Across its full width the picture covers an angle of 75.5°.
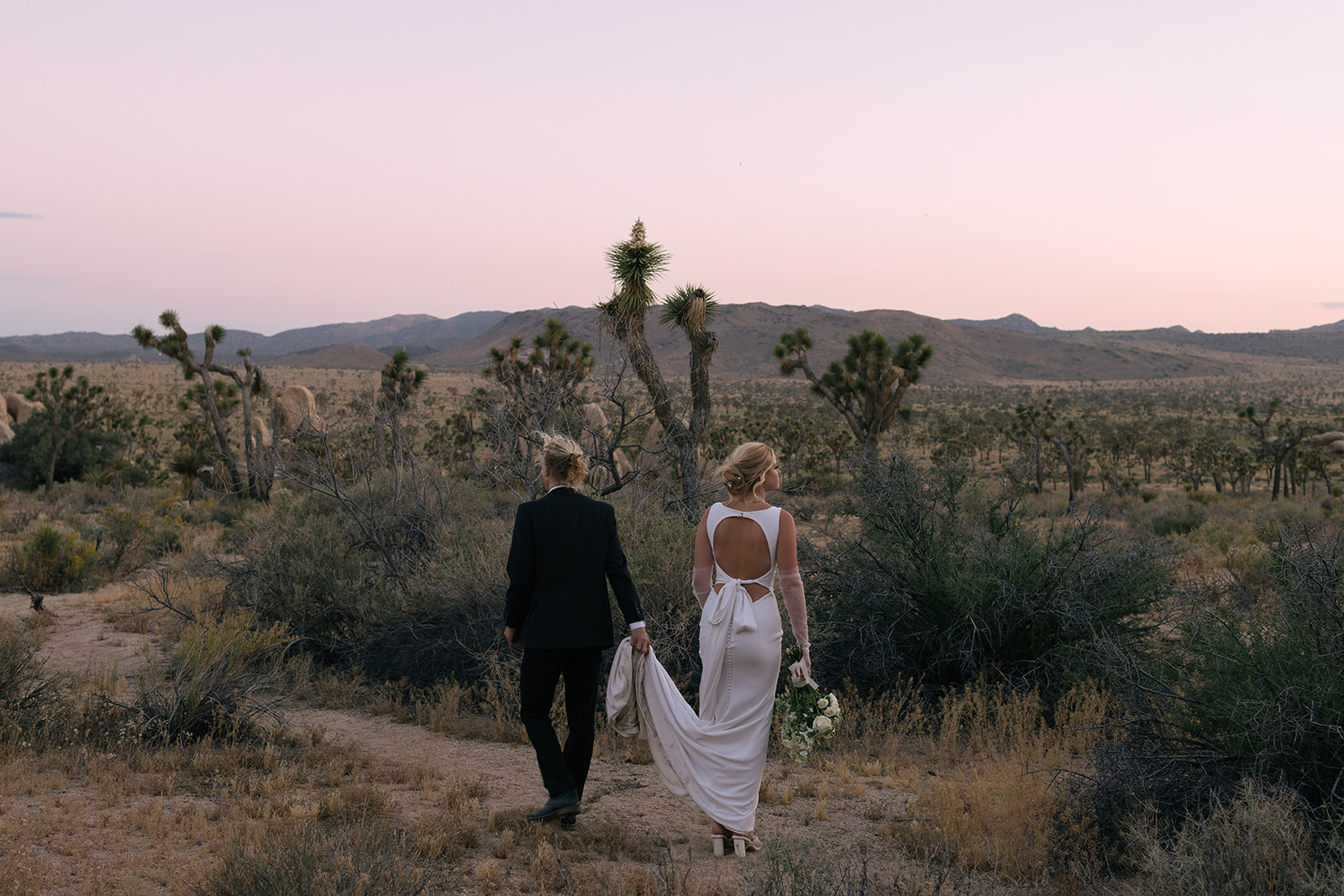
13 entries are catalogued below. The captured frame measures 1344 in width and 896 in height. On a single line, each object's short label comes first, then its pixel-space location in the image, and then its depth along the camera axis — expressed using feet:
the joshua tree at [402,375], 74.63
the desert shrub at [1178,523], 58.23
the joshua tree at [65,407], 79.77
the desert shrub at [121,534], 43.07
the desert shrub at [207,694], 18.35
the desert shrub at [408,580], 23.26
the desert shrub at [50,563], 38.34
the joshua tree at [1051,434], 98.88
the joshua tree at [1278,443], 80.84
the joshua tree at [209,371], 72.18
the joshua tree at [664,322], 37.52
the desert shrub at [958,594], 21.65
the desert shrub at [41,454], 79.05
